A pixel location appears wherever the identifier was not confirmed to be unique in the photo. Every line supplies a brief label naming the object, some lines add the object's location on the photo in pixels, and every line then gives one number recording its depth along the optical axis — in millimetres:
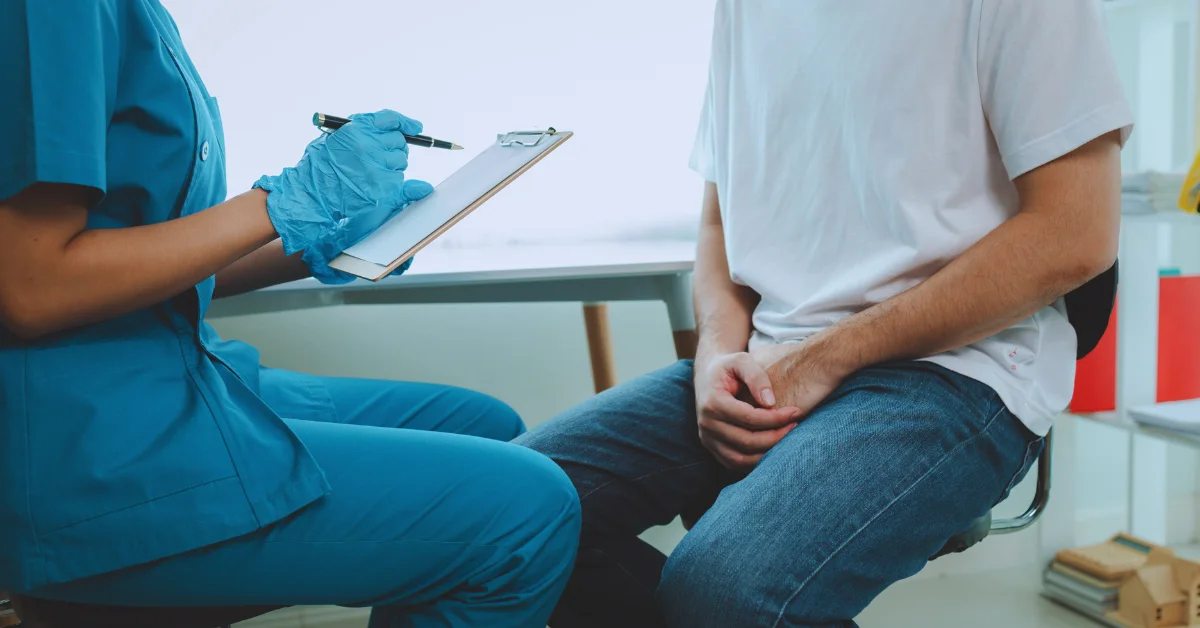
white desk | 1271
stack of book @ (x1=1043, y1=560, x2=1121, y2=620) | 1642
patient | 744
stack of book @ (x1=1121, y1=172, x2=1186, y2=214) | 1291
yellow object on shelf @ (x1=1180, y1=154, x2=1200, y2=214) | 1164
